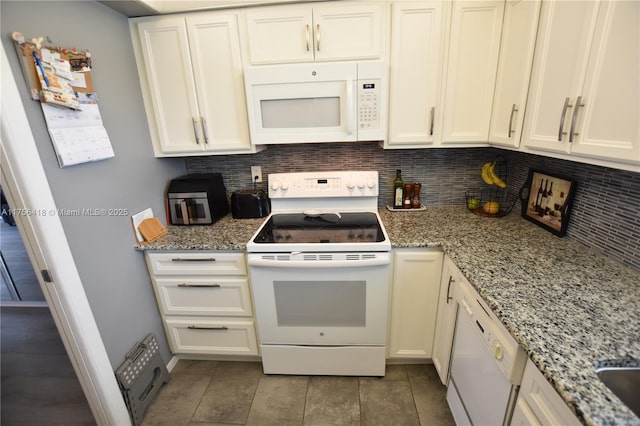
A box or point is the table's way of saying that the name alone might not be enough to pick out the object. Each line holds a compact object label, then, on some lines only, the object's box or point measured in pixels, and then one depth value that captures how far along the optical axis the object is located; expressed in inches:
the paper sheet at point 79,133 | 45.0
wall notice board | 42.1
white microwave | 60.4
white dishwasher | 35.9
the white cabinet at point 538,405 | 27.6
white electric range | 58.9
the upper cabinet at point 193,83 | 62.3
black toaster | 75.4
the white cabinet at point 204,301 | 64.4
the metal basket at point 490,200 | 71.7
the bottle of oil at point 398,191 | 77.7
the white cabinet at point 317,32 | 59.4
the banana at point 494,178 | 70.6
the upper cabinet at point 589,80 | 34.2
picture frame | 56.3
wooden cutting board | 64.6
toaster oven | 72.2
